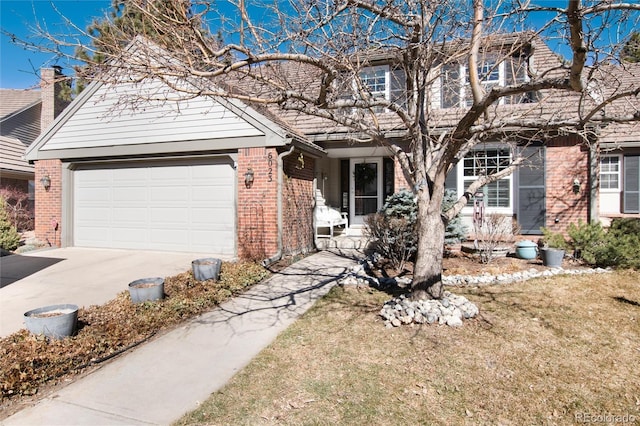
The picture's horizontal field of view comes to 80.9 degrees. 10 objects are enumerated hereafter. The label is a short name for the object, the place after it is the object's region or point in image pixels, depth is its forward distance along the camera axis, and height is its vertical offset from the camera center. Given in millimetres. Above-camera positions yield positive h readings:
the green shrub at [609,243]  7242 -700
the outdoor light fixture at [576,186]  9273 +574
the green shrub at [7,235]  10398 -707
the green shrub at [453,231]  8594 -500
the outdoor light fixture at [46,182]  11008 +816
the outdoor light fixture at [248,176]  8781 +773
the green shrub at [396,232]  7441 -453
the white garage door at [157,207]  9500 +70
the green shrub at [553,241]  8250 -704
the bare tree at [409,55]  4020 +1906
